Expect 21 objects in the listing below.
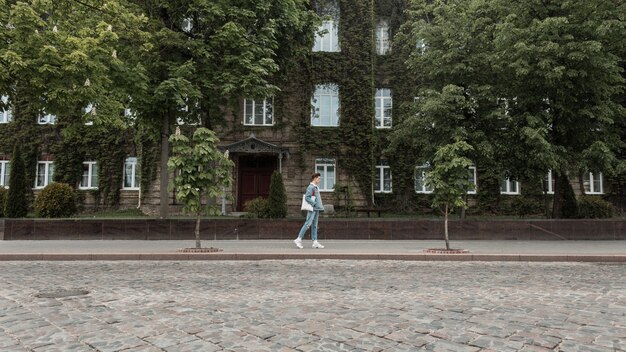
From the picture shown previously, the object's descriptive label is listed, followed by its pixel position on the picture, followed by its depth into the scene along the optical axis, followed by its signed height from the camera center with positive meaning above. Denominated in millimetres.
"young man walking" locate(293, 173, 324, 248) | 13609 +26
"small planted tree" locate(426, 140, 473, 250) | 12477 +897
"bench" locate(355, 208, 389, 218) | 21500 -2
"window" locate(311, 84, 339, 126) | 27391 +6053
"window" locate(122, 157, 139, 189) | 27152 +1996
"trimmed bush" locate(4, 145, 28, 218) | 18203 +483
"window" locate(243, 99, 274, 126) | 27094 +5522
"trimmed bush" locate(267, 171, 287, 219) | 17703 +294
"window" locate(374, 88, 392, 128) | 27594 +6002
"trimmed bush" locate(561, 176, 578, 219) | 19281 +134
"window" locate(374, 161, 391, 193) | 27172 +1795
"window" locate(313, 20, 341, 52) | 27688 +9844
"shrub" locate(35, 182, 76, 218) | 17250 +237
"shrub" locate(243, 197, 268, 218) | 17875 +31
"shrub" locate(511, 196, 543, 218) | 25953 +180
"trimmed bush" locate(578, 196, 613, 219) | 21281 +59
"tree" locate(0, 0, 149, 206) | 12648 +4330
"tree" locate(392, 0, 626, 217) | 15430 +4591
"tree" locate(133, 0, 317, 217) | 16078 +5474
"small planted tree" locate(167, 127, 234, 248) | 11953 +1028
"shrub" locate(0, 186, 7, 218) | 20222 +451
